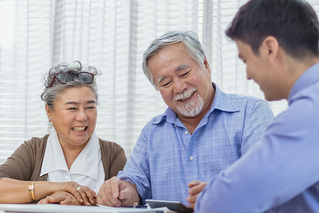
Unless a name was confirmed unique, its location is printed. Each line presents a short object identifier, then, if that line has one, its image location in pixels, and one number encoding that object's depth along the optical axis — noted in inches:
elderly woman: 70.7
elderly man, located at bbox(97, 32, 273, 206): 53.8
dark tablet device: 37.3
